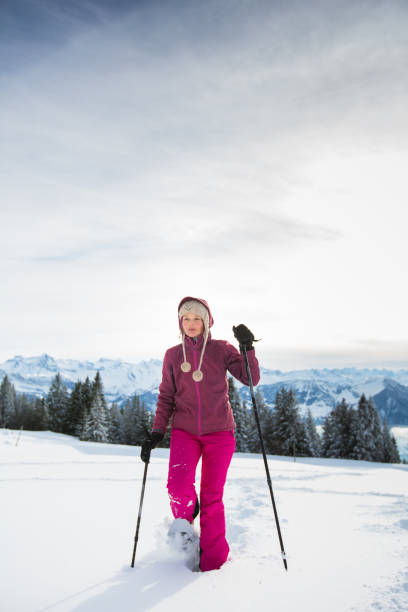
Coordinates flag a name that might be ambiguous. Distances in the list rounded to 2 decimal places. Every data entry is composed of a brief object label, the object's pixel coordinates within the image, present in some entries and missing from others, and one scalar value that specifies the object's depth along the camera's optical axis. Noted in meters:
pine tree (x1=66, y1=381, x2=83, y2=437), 46.59
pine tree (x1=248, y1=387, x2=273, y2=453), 37.34
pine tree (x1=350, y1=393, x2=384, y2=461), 36.00
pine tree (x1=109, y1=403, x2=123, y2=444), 47.52
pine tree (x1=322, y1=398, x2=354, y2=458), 37.09
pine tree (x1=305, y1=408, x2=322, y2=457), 43.09
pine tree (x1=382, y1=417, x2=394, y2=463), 41.38
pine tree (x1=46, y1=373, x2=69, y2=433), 50.22
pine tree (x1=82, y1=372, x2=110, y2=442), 38.62
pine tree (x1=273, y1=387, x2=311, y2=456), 35.16
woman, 3.10
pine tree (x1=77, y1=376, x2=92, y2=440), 39.55
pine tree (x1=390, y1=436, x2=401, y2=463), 44.55
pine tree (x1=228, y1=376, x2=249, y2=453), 34.62
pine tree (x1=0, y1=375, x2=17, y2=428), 56.31
